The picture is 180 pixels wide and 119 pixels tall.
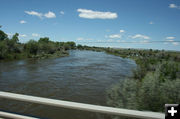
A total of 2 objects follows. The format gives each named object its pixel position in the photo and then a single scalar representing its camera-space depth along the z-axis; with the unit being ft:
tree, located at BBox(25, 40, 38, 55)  76.36
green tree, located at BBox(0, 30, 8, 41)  107.38
